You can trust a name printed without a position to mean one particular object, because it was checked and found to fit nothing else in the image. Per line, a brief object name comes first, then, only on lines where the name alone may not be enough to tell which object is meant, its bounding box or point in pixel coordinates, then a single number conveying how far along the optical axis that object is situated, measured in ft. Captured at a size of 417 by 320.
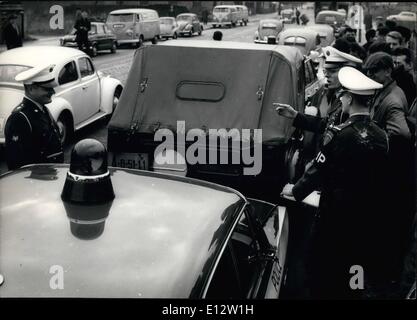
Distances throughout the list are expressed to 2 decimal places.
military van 18.01
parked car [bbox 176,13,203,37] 135.74
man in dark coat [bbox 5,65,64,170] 14.10
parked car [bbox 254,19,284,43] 101.14
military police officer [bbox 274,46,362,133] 15.70
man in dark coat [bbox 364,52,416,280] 15.97
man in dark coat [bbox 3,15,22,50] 54.49
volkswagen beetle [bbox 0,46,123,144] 29.48
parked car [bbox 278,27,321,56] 60.39
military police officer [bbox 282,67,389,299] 12.47
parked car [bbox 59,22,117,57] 82.63
